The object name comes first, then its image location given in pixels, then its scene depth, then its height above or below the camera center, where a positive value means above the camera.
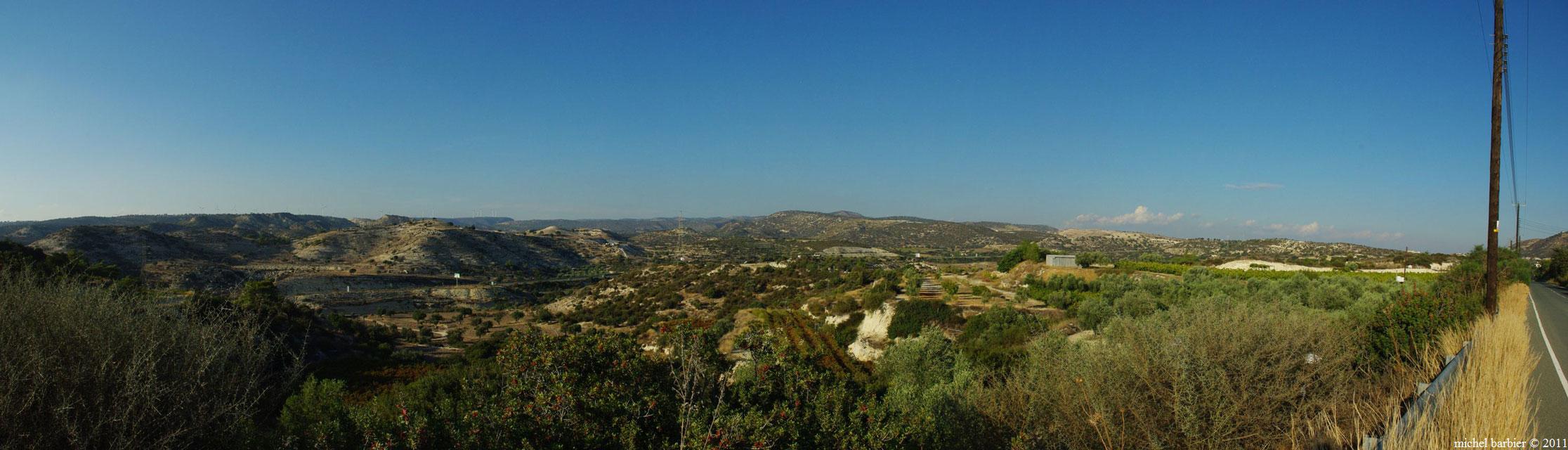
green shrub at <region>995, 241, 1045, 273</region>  44.50 -2.26
